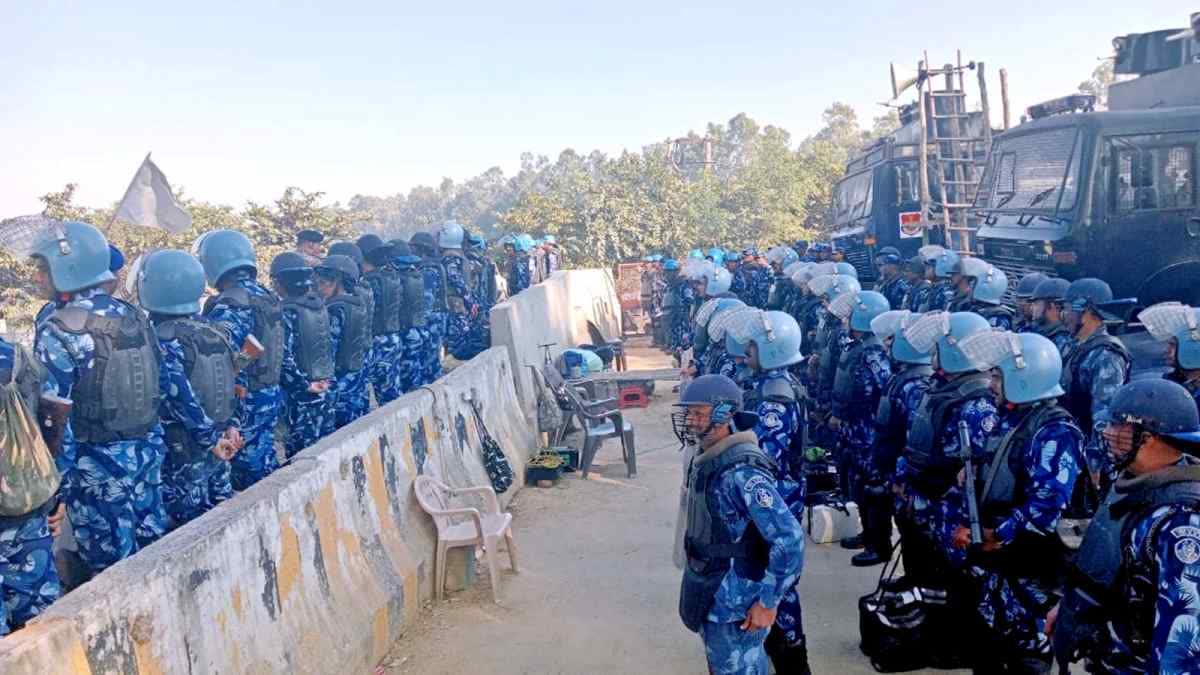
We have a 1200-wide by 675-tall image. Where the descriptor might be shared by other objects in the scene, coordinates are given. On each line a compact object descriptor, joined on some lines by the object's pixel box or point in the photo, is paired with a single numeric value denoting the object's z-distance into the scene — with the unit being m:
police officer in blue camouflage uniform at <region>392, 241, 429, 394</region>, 9.59
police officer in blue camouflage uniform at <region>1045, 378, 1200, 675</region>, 2.68
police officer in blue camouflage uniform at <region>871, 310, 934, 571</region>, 5.62
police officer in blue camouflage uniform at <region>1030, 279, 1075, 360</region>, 6.65
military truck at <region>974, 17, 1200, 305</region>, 9.62
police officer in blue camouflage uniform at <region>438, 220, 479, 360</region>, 12.09
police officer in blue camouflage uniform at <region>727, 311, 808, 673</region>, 4.66
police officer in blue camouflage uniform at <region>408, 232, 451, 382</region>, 10.56
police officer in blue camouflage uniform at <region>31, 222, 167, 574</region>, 4.47
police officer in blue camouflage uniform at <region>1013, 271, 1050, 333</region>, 7.62
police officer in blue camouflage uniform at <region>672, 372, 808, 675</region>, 3.60
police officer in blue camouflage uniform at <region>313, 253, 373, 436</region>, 7.88
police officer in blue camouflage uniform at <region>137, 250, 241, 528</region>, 5.26
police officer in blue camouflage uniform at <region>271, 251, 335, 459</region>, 7.06
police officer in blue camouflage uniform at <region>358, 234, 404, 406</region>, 9.11
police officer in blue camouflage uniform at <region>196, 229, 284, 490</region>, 6.14
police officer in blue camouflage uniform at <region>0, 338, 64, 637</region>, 3.81
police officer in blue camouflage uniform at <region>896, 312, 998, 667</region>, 4.71
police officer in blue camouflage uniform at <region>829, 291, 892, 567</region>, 6.67
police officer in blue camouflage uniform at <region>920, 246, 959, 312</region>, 9.66
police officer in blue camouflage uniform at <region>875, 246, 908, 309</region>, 11.32
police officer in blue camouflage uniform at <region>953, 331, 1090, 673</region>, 3.95
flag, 8.66
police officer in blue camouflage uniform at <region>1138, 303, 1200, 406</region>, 5.11
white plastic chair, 6.11
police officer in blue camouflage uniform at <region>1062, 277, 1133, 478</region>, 5.88
